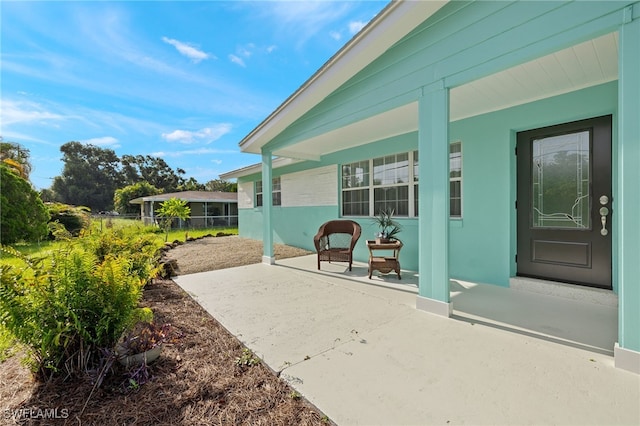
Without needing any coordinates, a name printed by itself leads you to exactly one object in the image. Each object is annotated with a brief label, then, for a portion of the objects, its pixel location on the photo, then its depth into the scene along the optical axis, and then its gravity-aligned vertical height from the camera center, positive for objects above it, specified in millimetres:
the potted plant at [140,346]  2123 -1137
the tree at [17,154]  12695 +4016
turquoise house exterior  2014 +1119
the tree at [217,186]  40225 +3984
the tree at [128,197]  30281 +1702
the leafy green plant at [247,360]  2252 -1308
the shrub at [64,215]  12733 -125
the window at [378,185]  5766 +562
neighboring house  21062 +328
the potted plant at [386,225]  4984 -363
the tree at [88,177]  33844 +4739
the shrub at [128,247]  3838 -555
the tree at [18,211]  9773 +87
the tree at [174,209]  12852 +105
